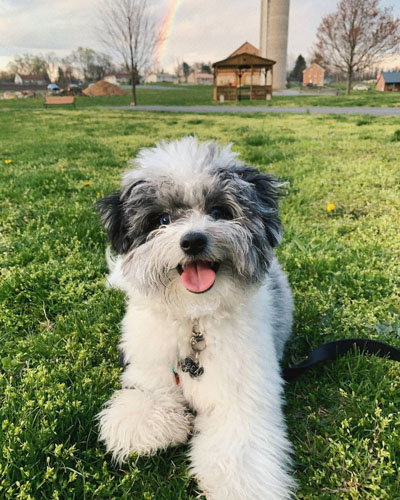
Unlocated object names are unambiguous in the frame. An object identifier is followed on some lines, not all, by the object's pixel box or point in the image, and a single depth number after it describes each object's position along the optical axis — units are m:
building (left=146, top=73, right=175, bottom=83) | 121.92
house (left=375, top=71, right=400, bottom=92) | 59.88
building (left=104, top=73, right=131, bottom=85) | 97.69
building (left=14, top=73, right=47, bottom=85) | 92.84
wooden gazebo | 33.47
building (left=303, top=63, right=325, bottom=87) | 74.81
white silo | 60.69
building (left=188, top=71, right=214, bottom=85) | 114.74
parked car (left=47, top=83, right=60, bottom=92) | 67.43
